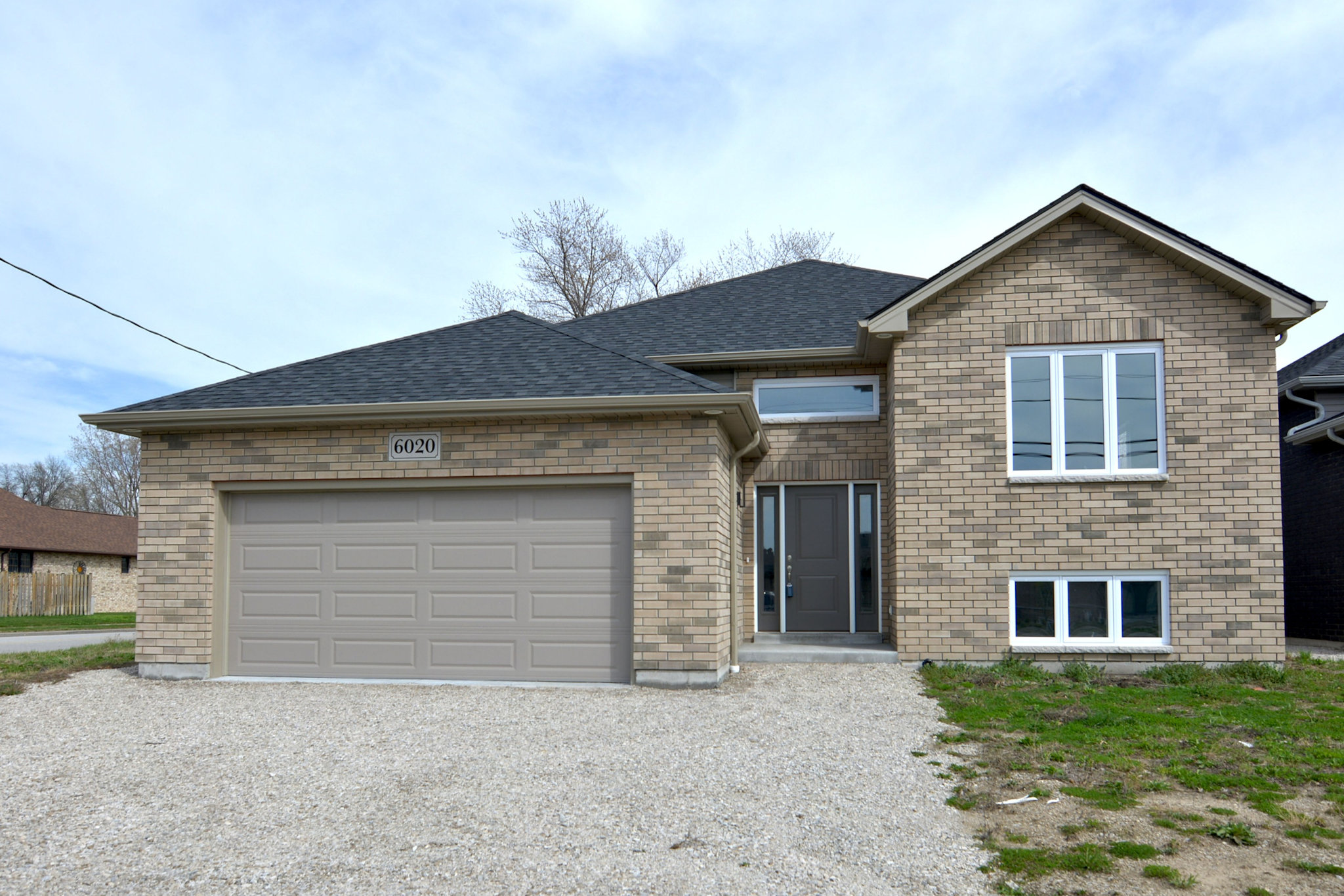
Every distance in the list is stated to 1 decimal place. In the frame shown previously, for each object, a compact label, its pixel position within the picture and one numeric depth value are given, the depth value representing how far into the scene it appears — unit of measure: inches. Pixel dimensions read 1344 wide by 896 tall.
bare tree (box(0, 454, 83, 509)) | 2050.9
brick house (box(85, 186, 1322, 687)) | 364.8
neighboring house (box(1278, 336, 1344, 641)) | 508.4
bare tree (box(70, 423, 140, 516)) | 1882.4
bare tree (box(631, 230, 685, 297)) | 1230.9
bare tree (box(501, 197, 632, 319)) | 1195.3
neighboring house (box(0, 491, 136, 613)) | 1171.9
